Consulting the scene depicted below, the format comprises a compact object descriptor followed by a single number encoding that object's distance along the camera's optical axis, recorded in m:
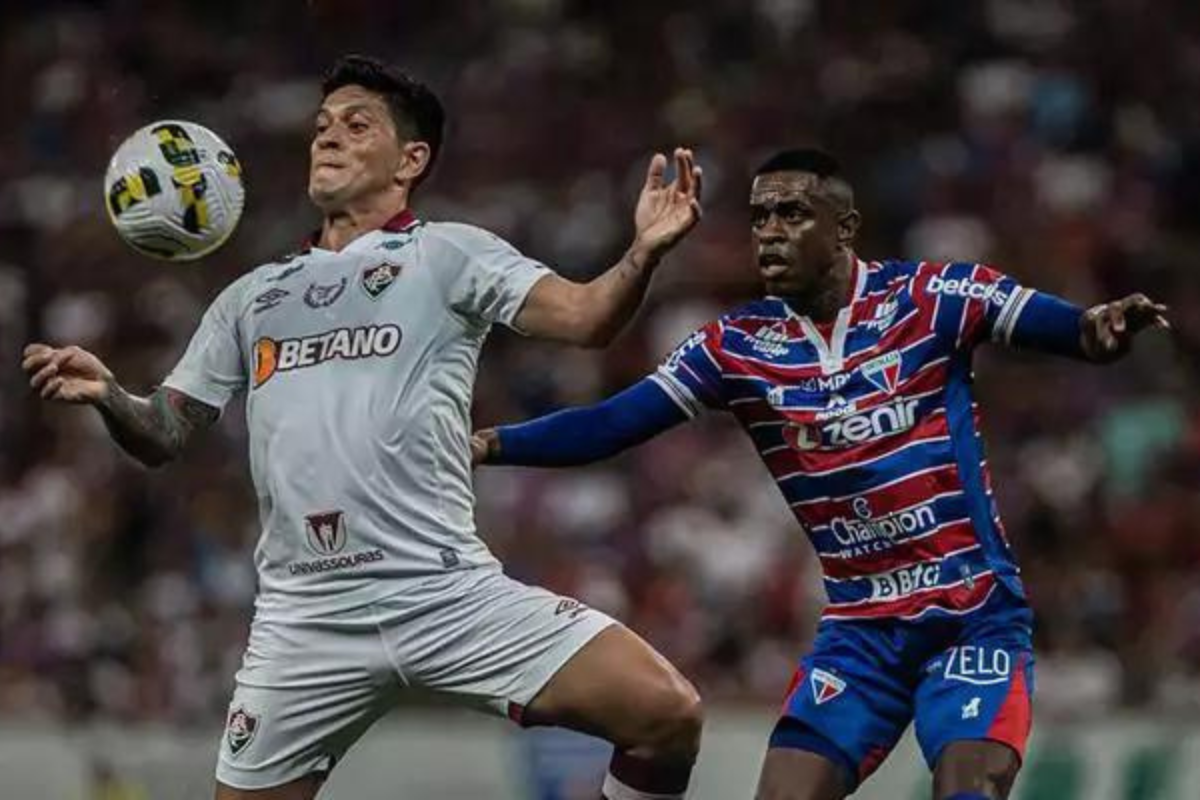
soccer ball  15.55
